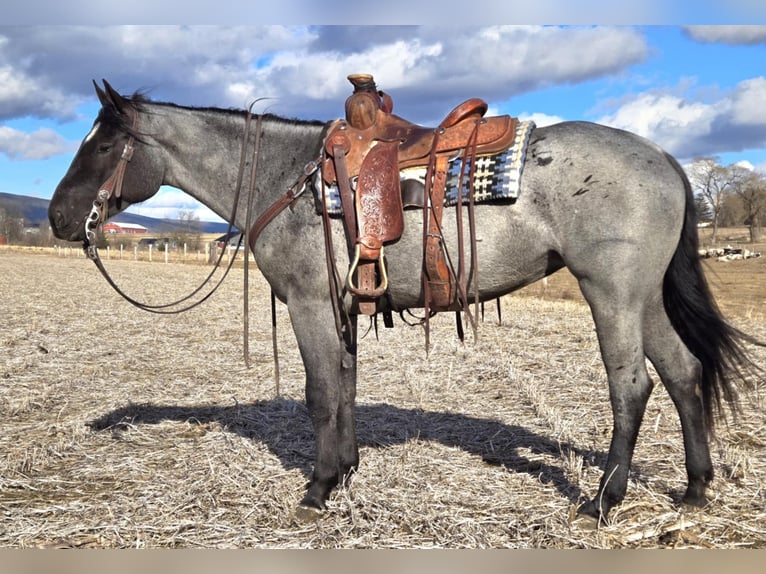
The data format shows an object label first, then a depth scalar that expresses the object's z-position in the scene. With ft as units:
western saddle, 14.14
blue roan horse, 13.41
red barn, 551.18
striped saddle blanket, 13.65
